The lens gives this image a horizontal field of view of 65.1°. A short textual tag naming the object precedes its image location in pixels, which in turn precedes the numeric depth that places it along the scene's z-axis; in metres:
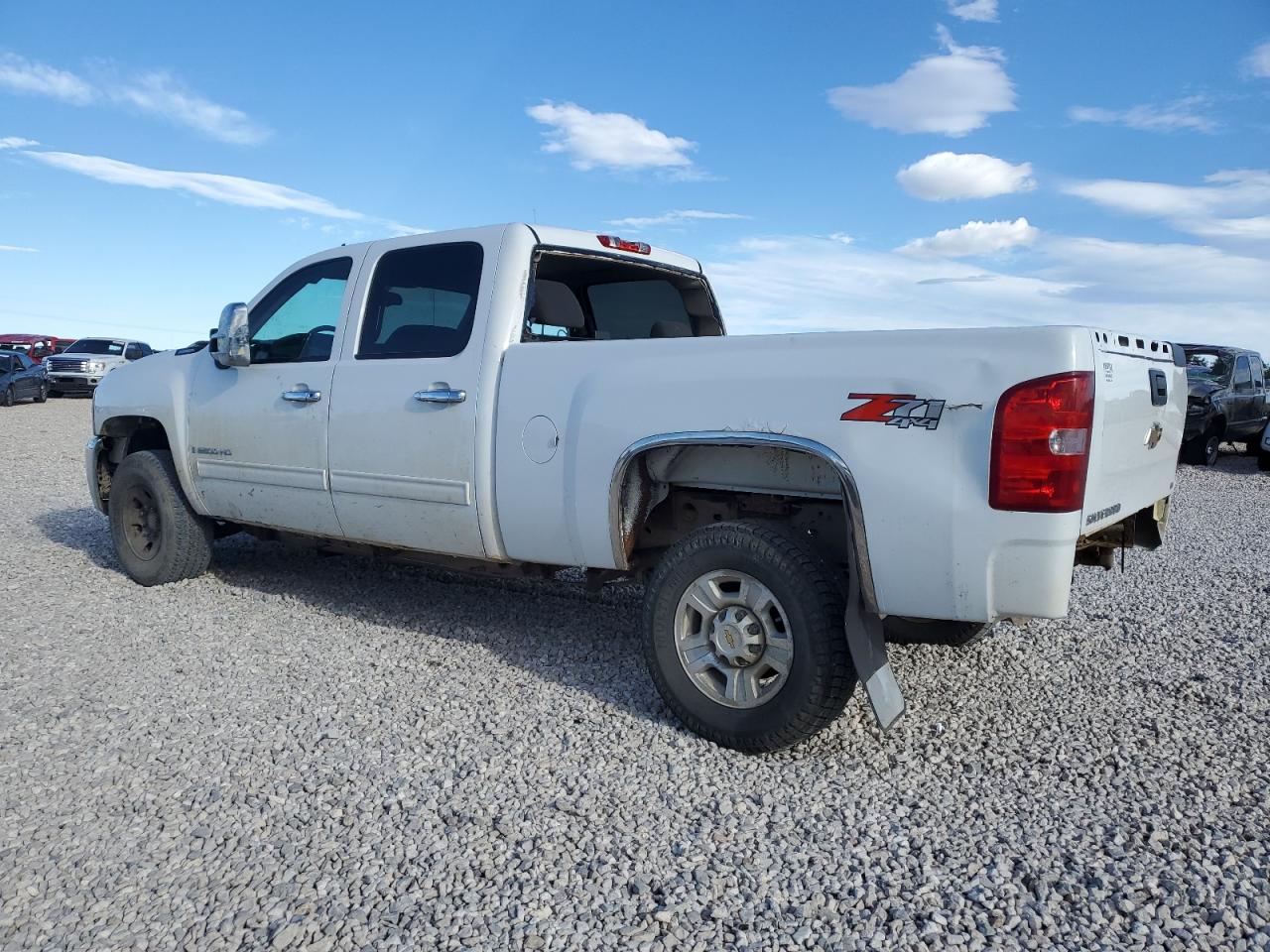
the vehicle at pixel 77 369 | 28.06
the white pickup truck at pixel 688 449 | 3.21
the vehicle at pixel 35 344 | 37.03
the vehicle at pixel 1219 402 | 15.38
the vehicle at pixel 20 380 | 25.19
